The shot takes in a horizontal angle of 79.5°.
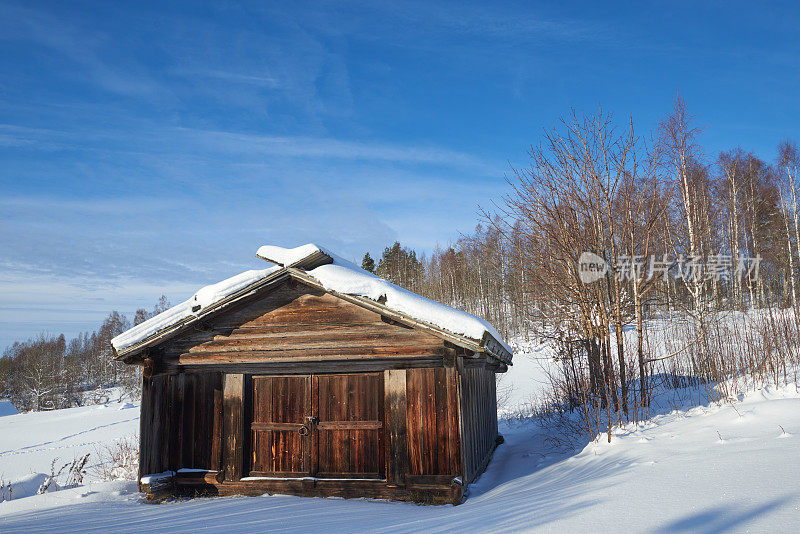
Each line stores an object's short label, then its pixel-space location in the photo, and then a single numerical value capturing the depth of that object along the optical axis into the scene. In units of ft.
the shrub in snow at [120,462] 39.92
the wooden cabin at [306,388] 24.76
